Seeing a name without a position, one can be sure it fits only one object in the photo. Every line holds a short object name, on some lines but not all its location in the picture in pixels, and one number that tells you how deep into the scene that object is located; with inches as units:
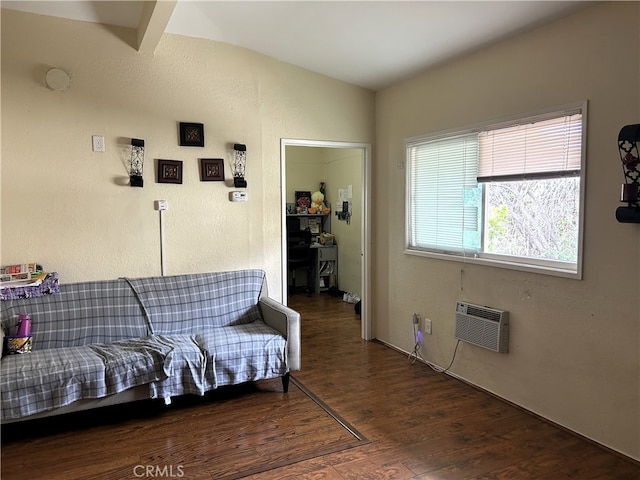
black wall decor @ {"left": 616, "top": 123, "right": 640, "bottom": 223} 89.9
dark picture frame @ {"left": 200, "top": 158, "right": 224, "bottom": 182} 147.0
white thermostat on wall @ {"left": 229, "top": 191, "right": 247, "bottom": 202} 151.7
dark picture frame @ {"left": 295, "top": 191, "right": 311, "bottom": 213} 275.9
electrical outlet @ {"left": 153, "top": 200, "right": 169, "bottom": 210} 140.7
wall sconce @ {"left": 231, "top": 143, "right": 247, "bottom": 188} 151.2
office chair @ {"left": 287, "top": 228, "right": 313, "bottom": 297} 260.6
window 108.3
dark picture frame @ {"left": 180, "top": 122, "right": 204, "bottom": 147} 143.2
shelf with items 272.8
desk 262.4
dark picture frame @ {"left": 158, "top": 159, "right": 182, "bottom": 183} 140.7
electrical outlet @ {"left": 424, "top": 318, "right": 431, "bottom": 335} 151.5
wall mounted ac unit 123.2
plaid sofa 102.2
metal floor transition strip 106.1
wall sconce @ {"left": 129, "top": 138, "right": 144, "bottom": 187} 136.5
